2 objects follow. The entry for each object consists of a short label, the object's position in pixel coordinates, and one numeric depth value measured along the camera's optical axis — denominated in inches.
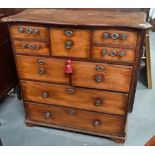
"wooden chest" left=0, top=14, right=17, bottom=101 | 71.3
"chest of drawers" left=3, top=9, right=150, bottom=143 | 51.3
